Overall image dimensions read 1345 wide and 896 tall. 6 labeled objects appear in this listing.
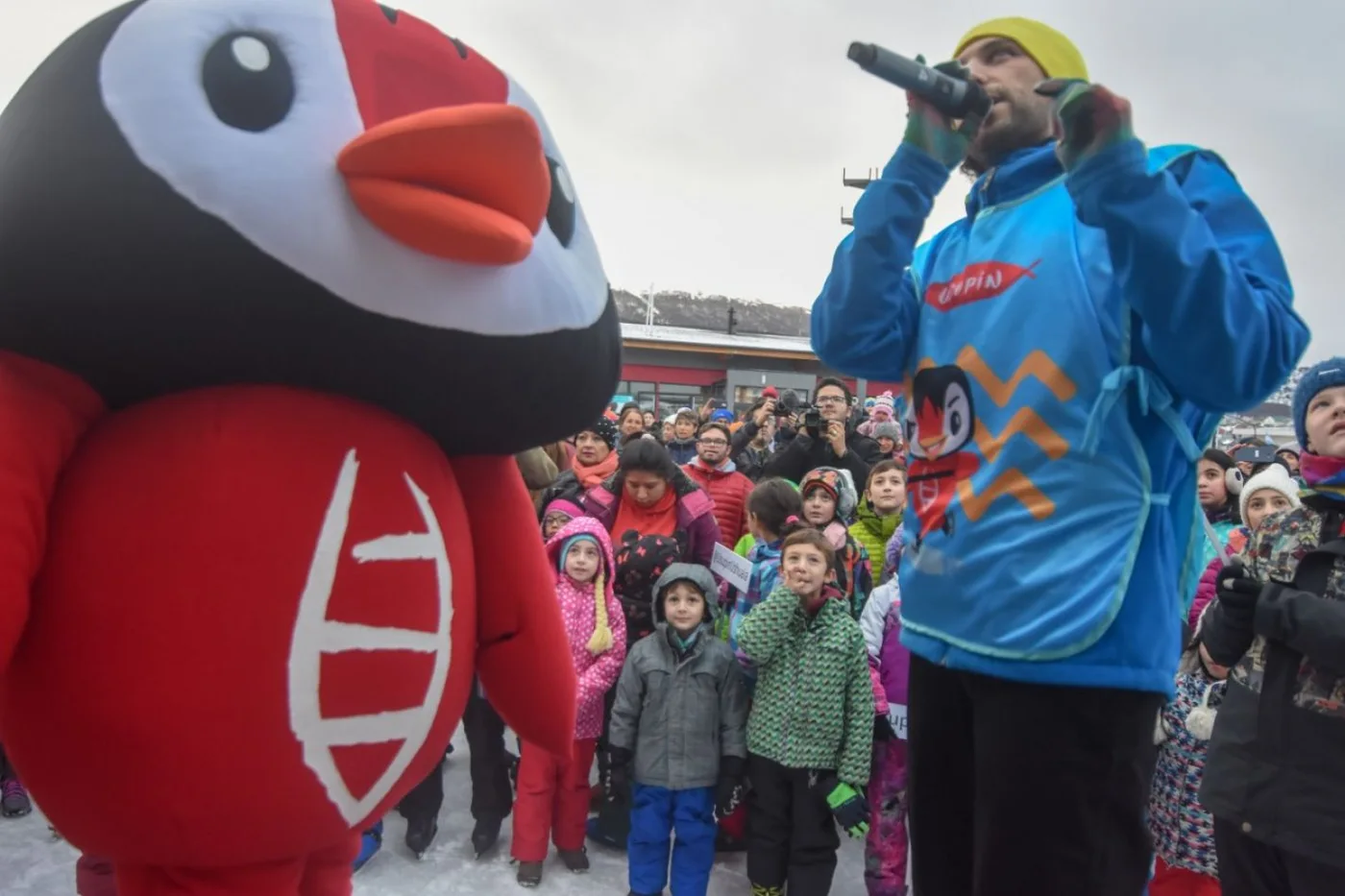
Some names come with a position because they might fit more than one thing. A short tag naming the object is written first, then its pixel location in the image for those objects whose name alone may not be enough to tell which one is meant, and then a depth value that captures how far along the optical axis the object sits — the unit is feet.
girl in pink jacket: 10.25
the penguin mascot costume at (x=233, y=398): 3.20
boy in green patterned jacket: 9.11
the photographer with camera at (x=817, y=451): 15.19
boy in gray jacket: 9.55
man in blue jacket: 3.68
